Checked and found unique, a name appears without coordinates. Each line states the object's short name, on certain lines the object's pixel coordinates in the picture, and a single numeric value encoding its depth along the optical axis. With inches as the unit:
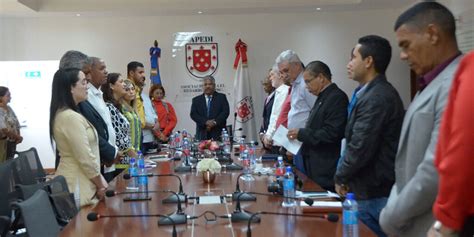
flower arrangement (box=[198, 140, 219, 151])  224.5
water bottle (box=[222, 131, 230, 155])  219.5
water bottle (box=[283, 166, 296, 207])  123.0
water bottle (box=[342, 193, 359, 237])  91.5
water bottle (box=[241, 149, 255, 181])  159.4
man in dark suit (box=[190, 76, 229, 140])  350.3
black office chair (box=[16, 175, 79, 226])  127.6
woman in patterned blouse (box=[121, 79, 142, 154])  214.2
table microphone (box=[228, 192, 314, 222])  103.0
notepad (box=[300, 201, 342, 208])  114.2
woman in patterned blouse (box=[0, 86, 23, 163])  302.5
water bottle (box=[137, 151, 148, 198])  135.9
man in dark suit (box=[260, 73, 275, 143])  285.9
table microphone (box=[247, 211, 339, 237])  98.2
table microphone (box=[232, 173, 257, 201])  124.1
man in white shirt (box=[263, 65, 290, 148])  242.4
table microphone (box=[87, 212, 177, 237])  103.6
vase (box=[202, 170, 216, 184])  152.8
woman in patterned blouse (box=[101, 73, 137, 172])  199.9
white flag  399.6
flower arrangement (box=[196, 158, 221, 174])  152.9
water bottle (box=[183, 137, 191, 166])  197.7
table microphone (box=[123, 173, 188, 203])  125.0
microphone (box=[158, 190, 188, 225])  103.0
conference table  97.0
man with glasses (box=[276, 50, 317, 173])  199.5
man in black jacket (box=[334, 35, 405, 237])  119.6
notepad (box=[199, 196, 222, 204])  123.7
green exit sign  366.6
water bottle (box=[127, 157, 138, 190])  150.7
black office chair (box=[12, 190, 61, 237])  104.5
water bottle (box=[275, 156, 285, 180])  150.7
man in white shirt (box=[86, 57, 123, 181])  175.3
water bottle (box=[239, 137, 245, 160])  207.2
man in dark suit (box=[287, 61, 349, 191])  164.4
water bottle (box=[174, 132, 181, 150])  255.3
